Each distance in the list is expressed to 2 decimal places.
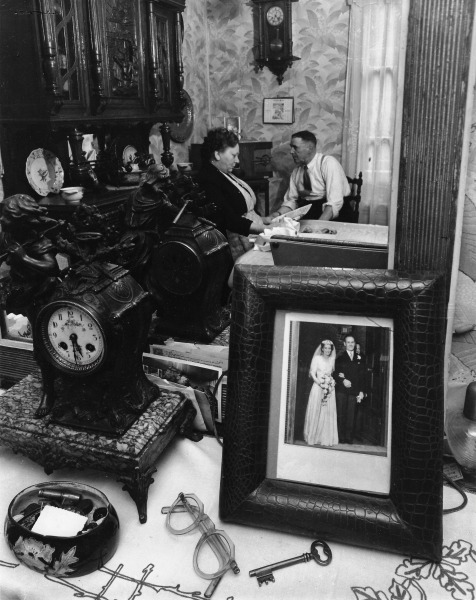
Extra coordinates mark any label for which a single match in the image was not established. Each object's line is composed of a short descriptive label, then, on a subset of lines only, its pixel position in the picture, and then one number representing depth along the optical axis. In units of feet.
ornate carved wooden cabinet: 7.20
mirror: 2.19
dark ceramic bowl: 2.23
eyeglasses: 2.27
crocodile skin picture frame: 2.27
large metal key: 2.23
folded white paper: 2.38
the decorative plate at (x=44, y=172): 7.43
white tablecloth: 2.17
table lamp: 2.54
